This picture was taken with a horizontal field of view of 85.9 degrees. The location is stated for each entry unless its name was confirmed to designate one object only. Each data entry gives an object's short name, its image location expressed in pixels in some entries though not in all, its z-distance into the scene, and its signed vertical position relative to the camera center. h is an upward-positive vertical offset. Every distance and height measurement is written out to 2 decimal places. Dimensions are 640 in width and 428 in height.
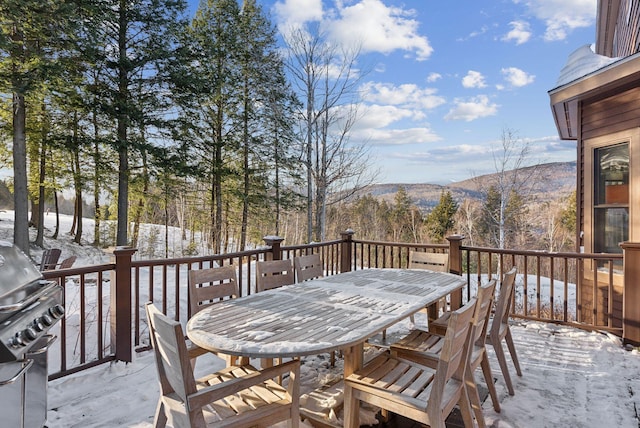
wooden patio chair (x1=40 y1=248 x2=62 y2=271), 6.92 -0.86
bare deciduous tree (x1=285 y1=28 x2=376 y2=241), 9.77 +3.03
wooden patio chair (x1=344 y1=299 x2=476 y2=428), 1.59 -0.90
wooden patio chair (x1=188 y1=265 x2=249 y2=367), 2.53 -0.55
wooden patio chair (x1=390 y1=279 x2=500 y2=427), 2.01 -0.89
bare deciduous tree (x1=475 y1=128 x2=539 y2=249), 14.31 +1.89
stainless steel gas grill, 1.48 -0.55
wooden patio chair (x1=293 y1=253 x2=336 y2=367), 3.37 -0.54
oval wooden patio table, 1.69 -0.62
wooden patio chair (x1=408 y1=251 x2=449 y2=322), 3.88 -0.52
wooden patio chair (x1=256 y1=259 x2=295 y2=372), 3.06 -0.54
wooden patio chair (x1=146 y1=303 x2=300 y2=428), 1.42 -0.84
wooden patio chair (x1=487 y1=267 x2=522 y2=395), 2.60 -0.83
